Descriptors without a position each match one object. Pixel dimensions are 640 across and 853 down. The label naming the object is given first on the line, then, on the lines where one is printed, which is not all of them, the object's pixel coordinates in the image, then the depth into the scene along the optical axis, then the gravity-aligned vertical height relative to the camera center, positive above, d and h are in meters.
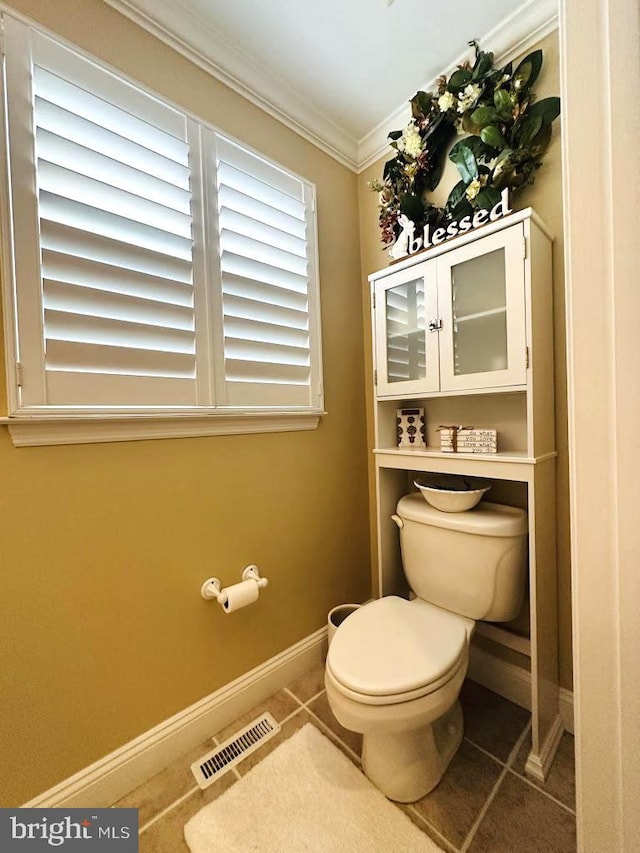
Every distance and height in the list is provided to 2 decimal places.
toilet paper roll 1.21 -0.62
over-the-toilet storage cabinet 1.12 +0.16
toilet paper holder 1.22 -0.61
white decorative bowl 1.28 -0.30
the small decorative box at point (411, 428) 1.59 -0.06
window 0.94 +0.54
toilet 0.94 -0.70
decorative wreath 1.21 +1.05
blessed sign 1.23 +0.72
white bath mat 0.93 -1.14
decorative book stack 1.25 -0.10
